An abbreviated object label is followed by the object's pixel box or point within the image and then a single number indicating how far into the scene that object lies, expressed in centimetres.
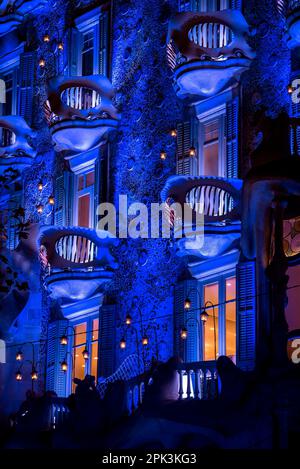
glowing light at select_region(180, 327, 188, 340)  2448
